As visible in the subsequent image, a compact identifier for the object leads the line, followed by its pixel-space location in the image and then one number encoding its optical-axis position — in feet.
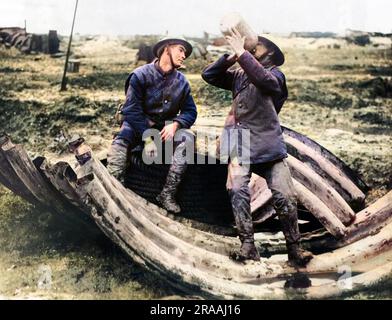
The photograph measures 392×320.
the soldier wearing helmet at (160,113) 20.95
